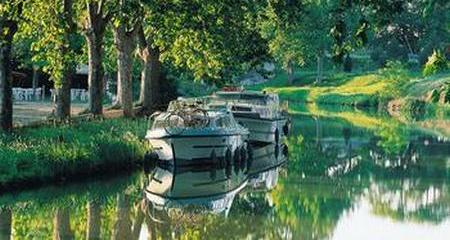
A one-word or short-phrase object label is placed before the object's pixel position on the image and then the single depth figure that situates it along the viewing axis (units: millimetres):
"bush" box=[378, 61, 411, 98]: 93375
